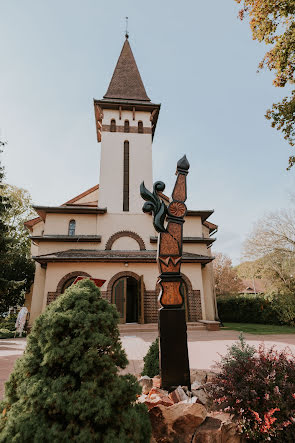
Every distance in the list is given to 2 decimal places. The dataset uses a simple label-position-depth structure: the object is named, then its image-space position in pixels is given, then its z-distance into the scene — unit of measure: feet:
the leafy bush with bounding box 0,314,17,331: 59.65
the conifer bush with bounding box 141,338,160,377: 14.19
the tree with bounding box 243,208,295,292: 56.95
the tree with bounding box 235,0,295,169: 20.67
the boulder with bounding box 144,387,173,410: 9.39
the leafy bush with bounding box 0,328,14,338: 44.49
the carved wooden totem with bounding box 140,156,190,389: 12.73
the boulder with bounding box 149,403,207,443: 8.30
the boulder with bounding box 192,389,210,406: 10.60
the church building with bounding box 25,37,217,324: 49.47
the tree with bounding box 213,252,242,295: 102.53
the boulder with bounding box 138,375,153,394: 12.14
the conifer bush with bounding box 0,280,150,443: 6.13
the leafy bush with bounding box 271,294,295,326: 52.60
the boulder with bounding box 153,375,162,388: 12.89
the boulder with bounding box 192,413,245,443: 8.16
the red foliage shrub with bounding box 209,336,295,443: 7.69
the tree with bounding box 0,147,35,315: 42.01
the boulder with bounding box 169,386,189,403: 10.50
